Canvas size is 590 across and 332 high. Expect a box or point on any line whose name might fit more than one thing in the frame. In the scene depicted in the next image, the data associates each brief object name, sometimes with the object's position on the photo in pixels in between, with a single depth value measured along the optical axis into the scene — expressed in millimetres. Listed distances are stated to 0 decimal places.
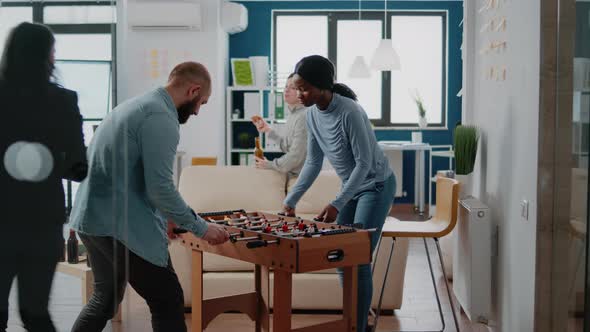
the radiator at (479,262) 3346
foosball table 2455
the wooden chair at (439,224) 3391
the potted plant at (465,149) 3713
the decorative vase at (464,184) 3779
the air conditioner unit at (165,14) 7797
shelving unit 8203
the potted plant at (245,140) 8258
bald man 1751
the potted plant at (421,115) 8680
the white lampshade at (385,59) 7148
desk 8047
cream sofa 3775
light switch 2766
